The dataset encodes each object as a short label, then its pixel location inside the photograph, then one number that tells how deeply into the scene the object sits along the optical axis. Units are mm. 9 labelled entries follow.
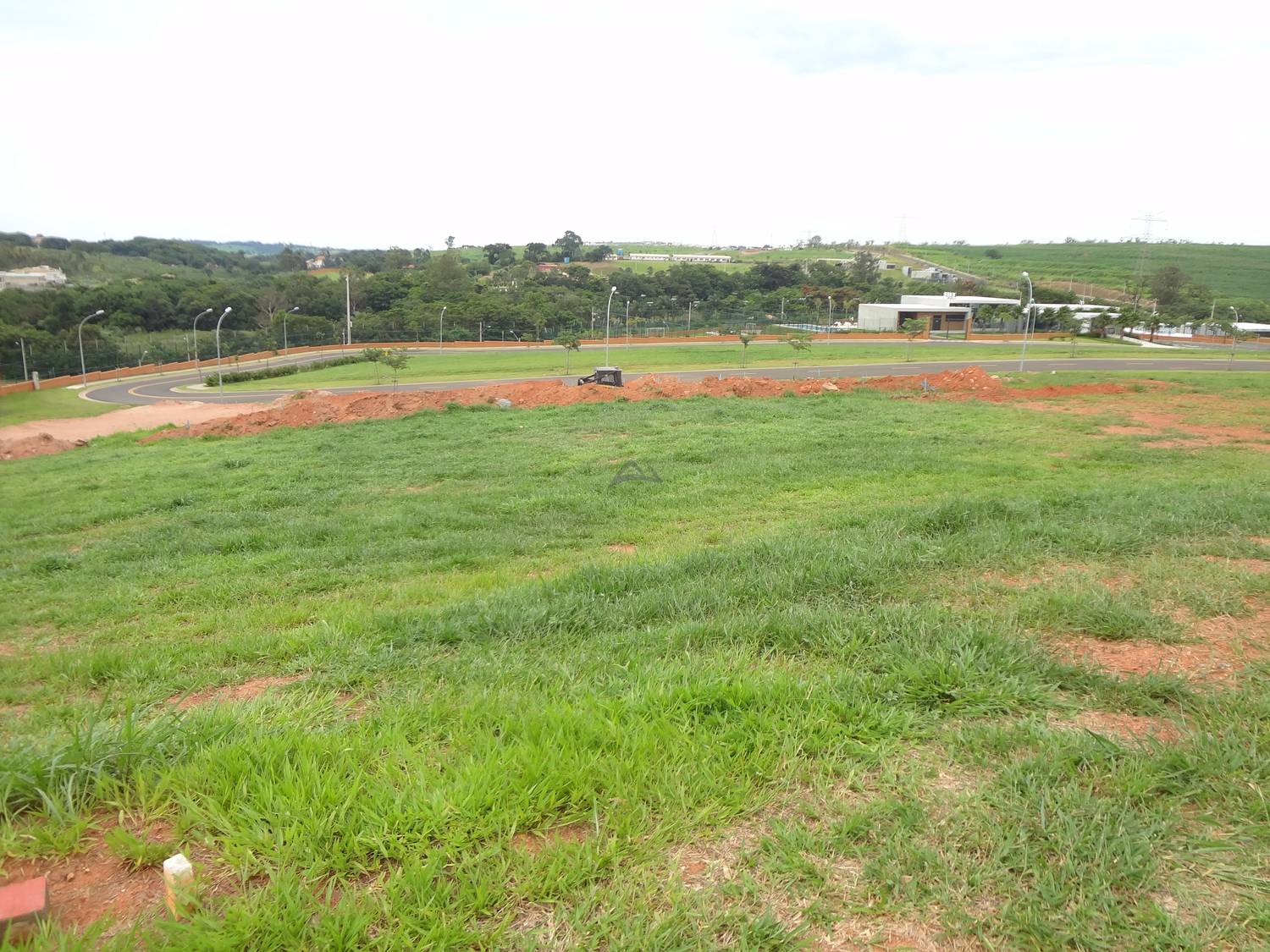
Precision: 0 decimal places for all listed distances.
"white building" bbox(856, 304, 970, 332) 82938
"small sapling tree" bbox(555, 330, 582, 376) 48219
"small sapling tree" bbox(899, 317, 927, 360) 57419
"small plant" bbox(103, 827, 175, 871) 2281
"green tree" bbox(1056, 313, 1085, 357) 66888
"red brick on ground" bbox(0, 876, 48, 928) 1953
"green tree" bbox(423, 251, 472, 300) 90938
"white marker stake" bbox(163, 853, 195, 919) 2068
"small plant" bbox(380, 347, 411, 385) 39062
